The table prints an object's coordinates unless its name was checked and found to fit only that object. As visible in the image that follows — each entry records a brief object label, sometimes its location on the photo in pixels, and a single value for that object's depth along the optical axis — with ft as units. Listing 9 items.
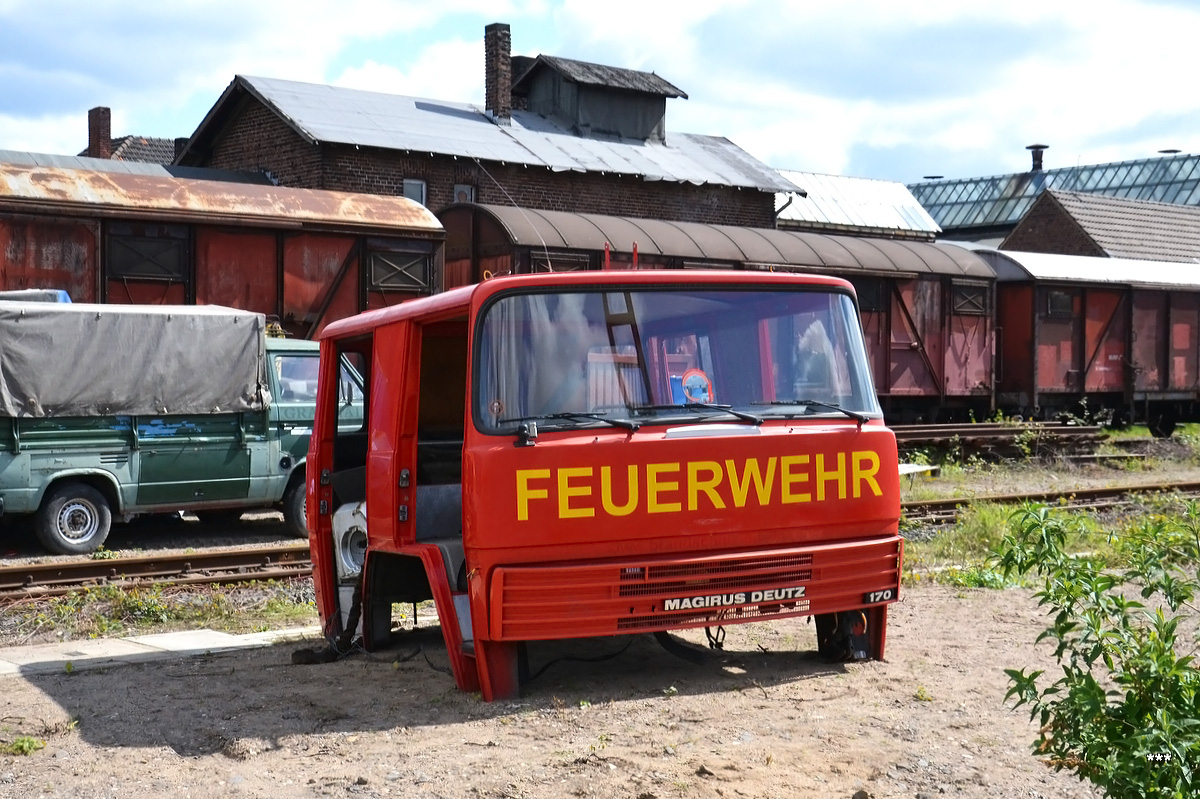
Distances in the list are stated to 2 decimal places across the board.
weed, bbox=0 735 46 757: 17.48
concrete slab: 23.98
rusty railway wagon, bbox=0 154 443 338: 48.73
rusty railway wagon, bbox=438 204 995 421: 60.90
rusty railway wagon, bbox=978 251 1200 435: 79.30
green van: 38.83
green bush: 12.51
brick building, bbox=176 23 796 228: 94.07
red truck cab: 18.22
